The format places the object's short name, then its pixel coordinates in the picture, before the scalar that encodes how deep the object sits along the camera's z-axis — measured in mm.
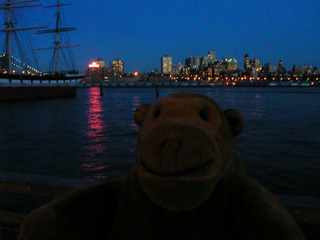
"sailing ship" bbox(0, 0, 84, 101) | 31735
